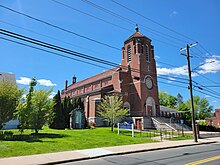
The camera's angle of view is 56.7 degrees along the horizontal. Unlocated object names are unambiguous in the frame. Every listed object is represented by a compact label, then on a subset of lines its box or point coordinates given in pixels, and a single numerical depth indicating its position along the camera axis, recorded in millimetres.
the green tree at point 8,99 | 17184
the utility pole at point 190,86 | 20891
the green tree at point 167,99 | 85312
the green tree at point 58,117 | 28922
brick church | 40219
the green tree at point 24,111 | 17172
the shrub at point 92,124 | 36825
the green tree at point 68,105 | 34359
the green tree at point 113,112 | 28586
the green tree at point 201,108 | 87625
